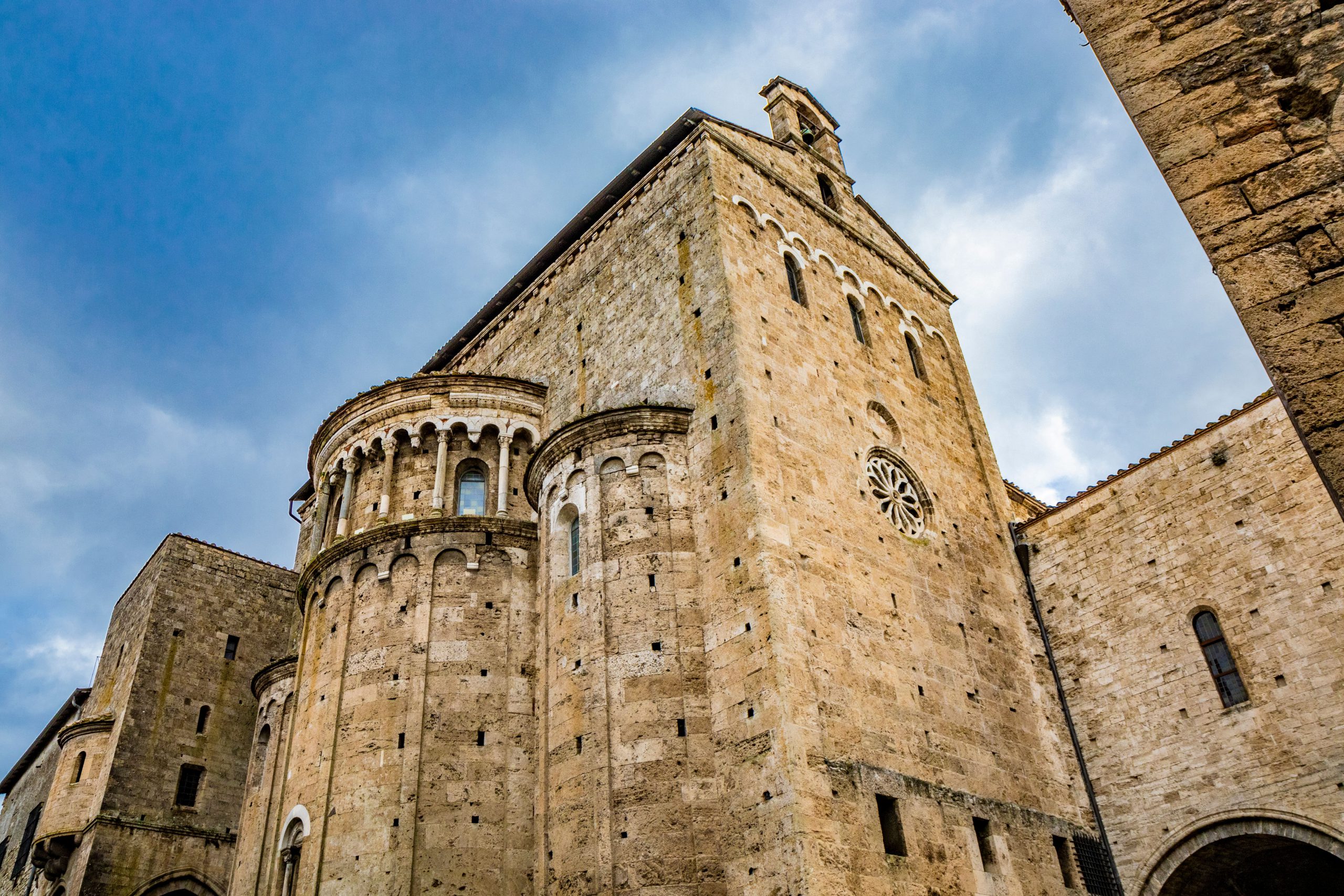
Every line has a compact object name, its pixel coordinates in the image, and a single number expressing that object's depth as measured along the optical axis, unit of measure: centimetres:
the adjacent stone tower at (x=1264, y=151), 511
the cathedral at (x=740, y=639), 1487
